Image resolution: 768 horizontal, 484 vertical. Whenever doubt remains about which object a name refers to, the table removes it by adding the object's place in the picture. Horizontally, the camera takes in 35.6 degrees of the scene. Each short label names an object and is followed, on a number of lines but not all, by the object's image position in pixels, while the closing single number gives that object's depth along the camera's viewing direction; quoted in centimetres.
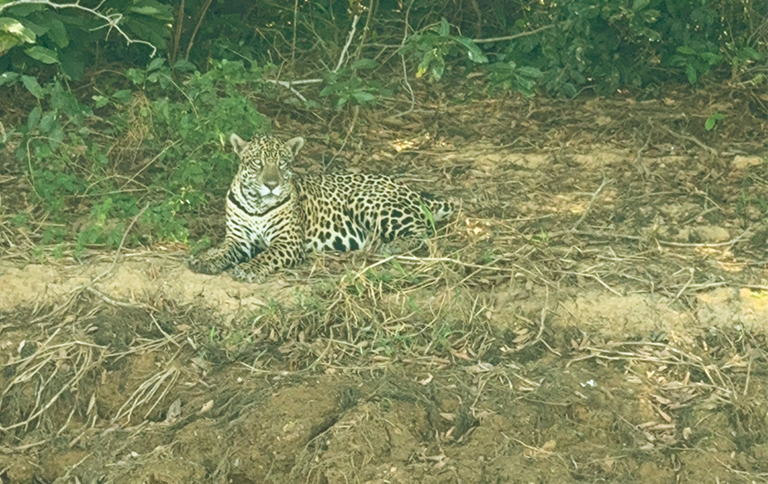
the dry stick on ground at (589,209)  802
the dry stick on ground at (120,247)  733
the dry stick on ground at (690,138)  923
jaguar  783
